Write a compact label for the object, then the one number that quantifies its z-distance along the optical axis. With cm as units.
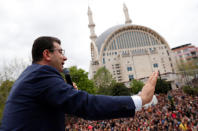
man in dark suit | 118
